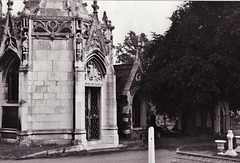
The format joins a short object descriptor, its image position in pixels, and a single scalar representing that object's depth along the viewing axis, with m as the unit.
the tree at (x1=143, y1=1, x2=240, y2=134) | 21.67
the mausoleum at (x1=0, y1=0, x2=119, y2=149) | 16.09
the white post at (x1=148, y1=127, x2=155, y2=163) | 8.99
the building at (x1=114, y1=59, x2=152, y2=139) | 22.05
